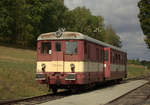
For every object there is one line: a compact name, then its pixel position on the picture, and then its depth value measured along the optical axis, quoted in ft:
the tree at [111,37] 321.60
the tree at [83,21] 258.61
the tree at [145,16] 112.57
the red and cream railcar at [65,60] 52.95
